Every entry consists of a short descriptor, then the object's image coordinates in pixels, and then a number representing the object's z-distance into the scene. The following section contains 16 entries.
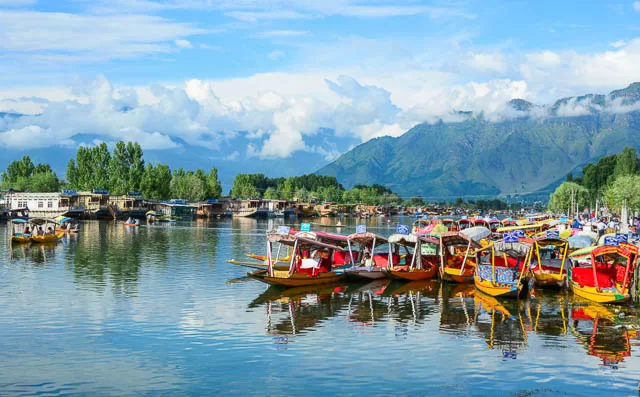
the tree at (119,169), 171.25
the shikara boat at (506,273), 40.94
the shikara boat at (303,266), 43.97
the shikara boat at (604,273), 38.53
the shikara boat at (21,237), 73.32
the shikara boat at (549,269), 45.16
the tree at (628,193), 96.50
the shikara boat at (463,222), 103.67
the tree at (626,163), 138.25
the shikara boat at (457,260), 49.25
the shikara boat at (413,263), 48.94
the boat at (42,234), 74.62
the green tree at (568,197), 181.12
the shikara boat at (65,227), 90.94
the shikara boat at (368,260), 48.69
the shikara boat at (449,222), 99.50
